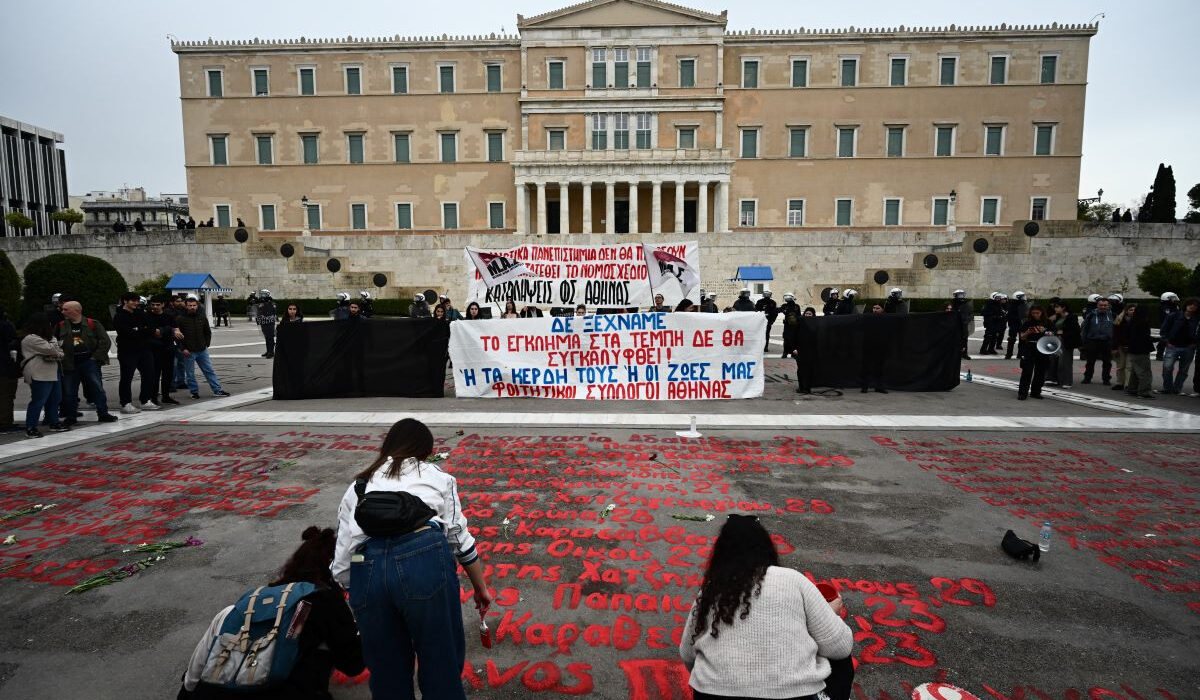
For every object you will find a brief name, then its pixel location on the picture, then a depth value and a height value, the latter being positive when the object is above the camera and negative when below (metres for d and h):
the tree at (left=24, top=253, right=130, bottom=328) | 20.52 +0.20
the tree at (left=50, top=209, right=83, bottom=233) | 46.79 +5.61
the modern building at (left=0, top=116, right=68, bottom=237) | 80.56 +16.30
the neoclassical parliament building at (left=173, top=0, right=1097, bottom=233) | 43.22 +11.95
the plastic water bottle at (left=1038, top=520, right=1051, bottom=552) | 4.46 -1.86
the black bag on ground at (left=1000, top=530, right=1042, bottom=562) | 4.33 -1.86
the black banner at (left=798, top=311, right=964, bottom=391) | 11.09 -1.13
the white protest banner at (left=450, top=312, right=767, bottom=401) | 10.46 -1.17
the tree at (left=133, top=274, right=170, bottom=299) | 29.81 +0.09
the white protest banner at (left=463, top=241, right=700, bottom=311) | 11.88 +0.28
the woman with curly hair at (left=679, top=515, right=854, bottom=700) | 2.12 -1.22
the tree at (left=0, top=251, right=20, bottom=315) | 16.83 +0.07
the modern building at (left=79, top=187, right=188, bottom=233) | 100.31 +13.07
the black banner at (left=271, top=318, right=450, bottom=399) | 10.58 -1.23
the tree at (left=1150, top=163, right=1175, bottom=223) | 44.12 +6.84
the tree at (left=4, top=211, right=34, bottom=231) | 45.69 +5.09
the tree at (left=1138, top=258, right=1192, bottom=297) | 27.88 +0.58
